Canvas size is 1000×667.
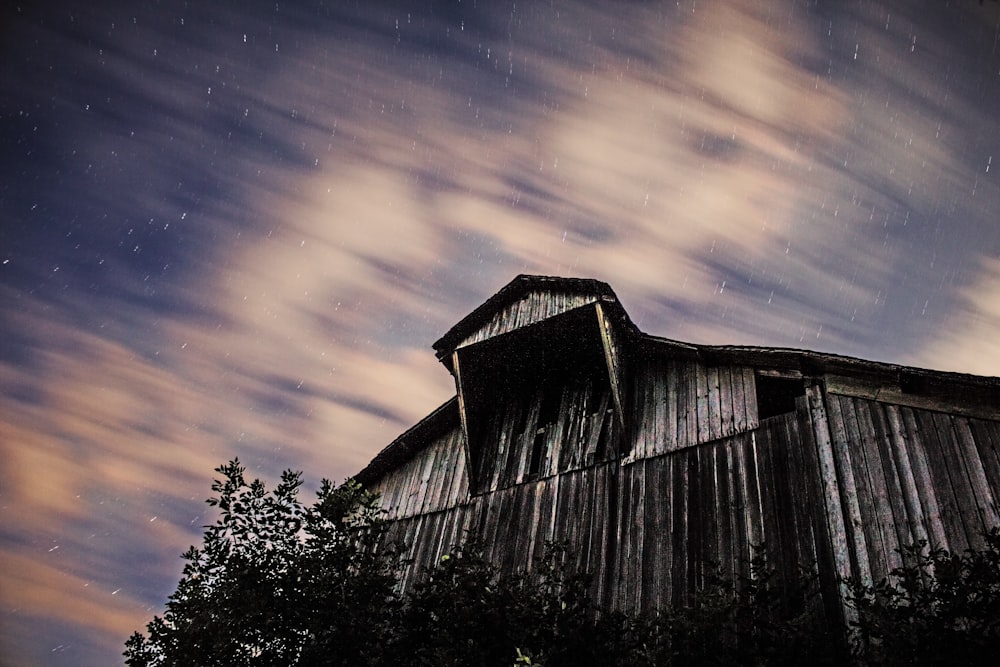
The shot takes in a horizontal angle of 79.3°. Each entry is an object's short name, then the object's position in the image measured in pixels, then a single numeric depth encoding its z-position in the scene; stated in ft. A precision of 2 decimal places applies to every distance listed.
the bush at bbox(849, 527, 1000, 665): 16.74
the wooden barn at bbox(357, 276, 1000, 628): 25.11
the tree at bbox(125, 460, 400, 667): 24.58
